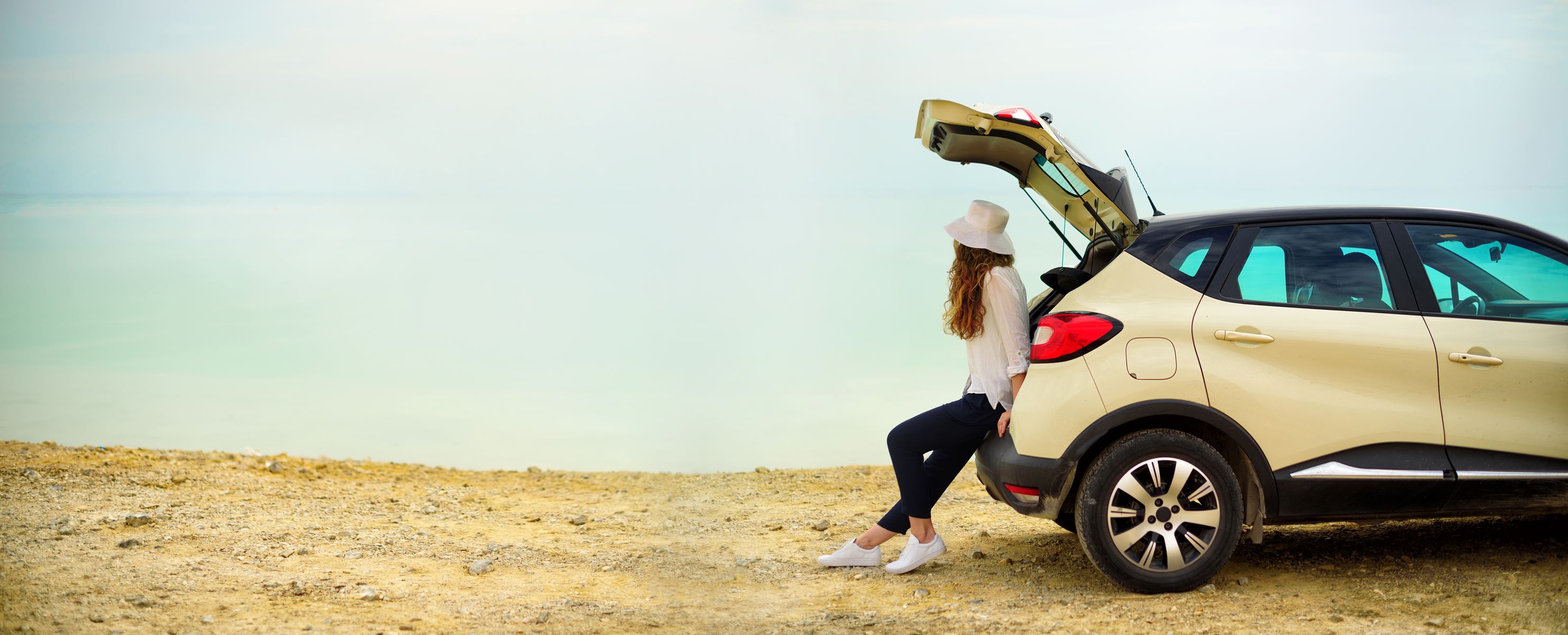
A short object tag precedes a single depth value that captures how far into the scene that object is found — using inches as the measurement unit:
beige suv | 177.8
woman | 194.4
